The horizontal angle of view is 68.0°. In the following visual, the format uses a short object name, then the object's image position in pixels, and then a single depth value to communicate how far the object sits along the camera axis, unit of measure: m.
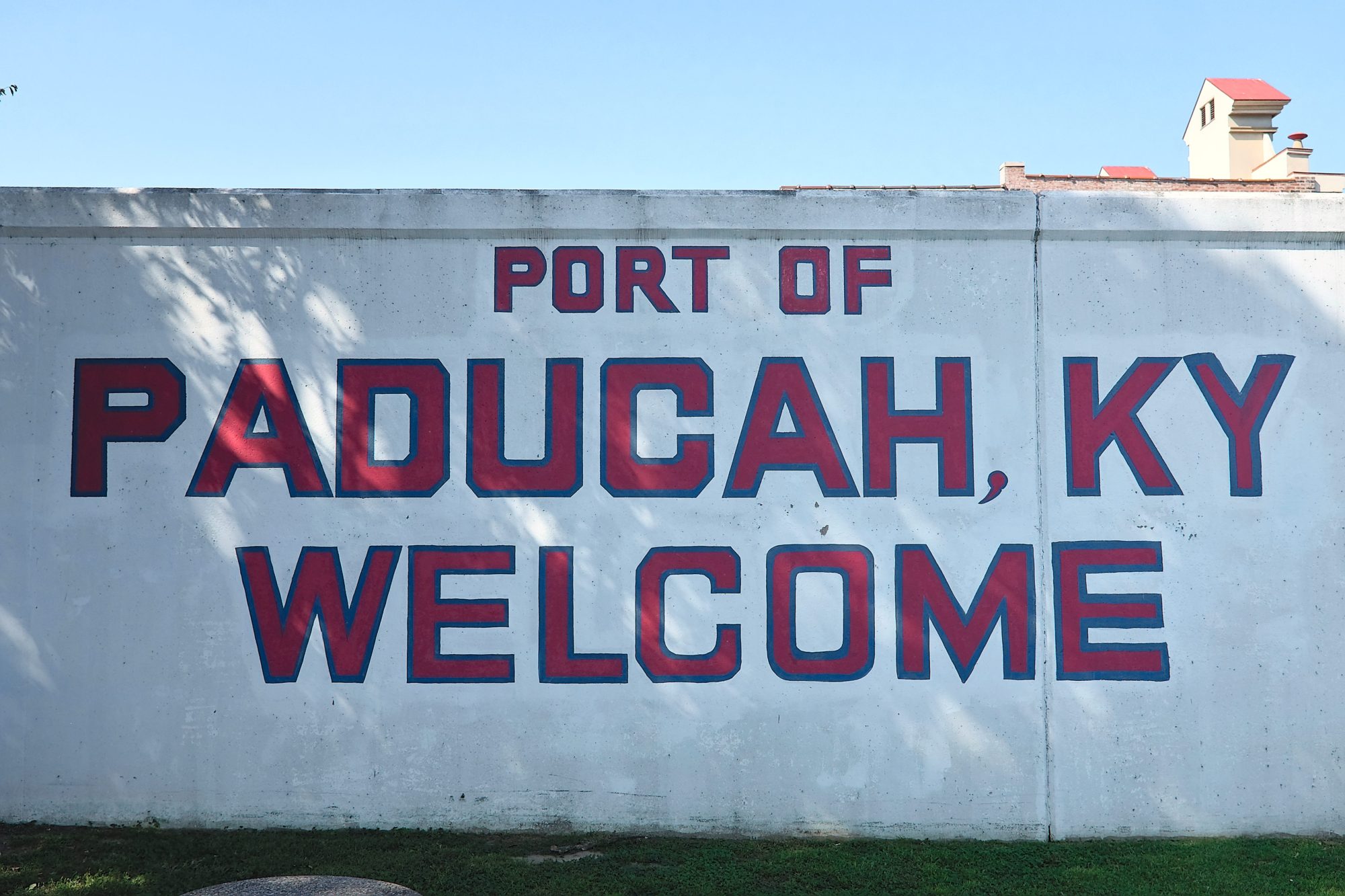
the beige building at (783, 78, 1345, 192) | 17.78
